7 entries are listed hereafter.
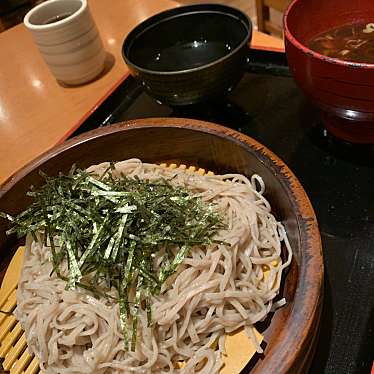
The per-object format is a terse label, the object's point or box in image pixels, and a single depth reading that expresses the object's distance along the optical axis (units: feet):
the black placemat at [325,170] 0.77
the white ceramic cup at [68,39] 1.39
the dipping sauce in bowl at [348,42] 1.03
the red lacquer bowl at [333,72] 0.88
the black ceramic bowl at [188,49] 1.13
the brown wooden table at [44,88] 1.36
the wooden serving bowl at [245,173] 0.66
